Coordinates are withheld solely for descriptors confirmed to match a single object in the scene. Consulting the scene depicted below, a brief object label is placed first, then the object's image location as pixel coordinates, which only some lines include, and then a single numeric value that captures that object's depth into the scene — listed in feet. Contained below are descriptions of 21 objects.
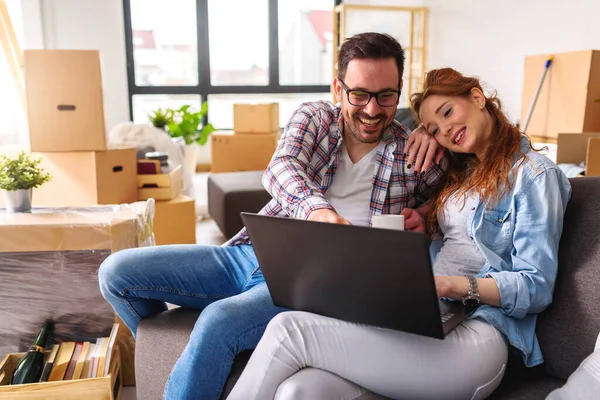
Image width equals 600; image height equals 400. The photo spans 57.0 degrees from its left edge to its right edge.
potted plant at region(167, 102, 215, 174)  15.66
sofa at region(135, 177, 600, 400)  3.58
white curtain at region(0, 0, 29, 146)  15.53
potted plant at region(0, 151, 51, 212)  5.78
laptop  2.94
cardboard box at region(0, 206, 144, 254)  5.39
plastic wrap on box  5.44
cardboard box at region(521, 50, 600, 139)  9.61
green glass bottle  5.03
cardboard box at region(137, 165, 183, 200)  9.16
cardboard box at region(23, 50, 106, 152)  7.29
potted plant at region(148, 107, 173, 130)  15.67
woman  3.37
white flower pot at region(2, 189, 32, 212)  5.83
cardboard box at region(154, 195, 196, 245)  9.41
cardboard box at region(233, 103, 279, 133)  16.35
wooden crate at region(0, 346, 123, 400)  4.77
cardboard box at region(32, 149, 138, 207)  7.77
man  4.62
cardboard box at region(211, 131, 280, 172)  16.05
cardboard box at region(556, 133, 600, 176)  7.73
